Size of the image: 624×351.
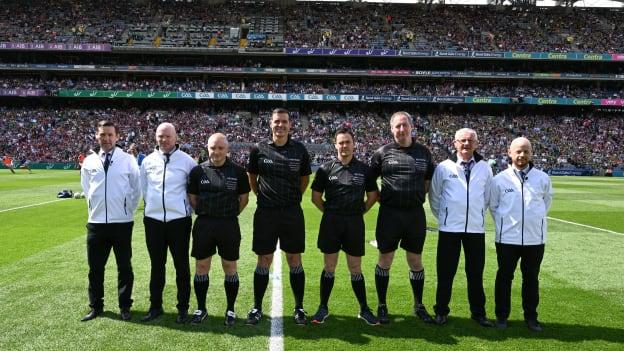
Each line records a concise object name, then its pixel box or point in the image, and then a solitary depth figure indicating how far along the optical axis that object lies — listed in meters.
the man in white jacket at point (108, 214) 5.21
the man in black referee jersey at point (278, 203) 5.00
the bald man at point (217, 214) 4.95
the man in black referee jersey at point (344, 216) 5.05
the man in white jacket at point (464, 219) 4.99
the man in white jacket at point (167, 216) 5.06
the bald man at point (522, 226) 4.97
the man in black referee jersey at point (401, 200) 5.02
